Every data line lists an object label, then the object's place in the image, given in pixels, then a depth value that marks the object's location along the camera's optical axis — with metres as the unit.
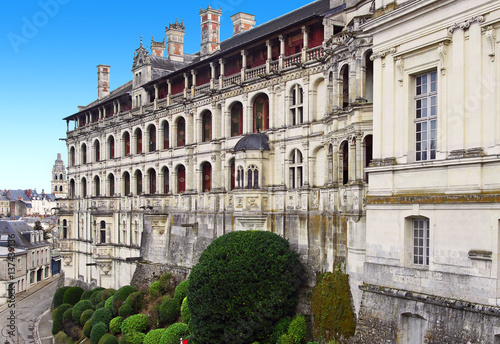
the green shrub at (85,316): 44.50
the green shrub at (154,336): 34.09
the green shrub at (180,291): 36.50
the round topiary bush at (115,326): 39.28
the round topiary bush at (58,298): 53.31
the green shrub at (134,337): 36.09
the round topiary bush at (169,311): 35.34
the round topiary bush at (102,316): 41.03
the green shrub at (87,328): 42.09
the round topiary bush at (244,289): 26.92
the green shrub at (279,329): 26.77
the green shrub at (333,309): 23.09
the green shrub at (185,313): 33.81
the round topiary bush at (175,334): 32.59
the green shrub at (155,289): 39.31
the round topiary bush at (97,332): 39.50
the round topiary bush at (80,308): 46.12
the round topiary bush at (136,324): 36.78
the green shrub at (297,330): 25.86
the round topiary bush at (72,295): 52.16
